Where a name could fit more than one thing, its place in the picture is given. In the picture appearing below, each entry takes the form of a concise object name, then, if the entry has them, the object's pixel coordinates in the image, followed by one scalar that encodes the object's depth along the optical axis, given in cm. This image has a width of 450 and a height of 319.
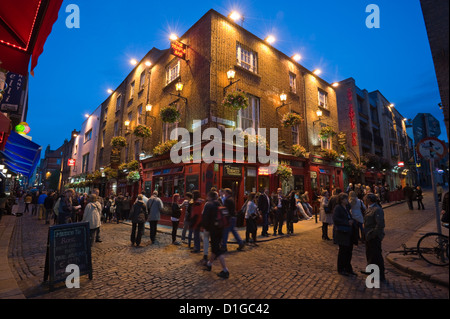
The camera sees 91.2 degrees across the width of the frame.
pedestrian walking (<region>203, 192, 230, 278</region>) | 500
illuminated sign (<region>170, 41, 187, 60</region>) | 1347
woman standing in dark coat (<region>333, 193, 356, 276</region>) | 498
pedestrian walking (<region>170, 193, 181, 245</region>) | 836
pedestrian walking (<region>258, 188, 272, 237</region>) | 922
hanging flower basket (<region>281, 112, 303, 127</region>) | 1398
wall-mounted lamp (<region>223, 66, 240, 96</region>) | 1193
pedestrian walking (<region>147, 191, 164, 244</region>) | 857
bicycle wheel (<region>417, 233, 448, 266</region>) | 520
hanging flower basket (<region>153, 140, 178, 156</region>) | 1329
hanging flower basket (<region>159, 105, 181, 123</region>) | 1224
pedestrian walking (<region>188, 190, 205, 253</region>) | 594
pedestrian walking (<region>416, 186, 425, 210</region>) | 1523
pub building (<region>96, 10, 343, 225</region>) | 1241
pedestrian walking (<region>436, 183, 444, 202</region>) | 1521
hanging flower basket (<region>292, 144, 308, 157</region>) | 1554
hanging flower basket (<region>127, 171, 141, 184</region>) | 1680
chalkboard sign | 448
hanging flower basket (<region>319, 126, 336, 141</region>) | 1661
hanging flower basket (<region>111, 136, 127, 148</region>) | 1828
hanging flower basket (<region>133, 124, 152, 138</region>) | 1491
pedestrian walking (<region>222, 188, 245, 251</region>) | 681
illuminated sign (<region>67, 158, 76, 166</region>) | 3029
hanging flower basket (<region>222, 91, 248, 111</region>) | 1113
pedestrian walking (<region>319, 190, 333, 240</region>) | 841
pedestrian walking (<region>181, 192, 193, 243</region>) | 793
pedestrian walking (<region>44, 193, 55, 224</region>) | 1335
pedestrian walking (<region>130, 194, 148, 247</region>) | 783
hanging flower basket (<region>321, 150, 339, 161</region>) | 1786
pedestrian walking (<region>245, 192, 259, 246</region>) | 819
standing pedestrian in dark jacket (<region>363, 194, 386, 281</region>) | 470
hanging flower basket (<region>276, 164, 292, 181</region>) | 1336
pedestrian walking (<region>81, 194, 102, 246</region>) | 742
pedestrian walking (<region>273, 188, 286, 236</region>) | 969
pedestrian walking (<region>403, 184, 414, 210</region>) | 1541
